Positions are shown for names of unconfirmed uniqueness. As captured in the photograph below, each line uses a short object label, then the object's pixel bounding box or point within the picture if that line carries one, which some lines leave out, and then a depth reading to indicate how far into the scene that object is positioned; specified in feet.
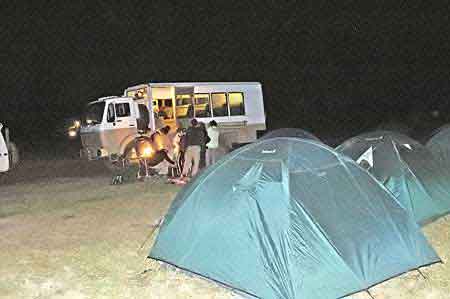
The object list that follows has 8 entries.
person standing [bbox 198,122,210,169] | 41.98
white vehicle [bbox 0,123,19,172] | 42.19
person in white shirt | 44.91
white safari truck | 50.24
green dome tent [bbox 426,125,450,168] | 28.63
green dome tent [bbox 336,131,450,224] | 24.16
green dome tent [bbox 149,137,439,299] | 15.88
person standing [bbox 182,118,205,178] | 40.88
